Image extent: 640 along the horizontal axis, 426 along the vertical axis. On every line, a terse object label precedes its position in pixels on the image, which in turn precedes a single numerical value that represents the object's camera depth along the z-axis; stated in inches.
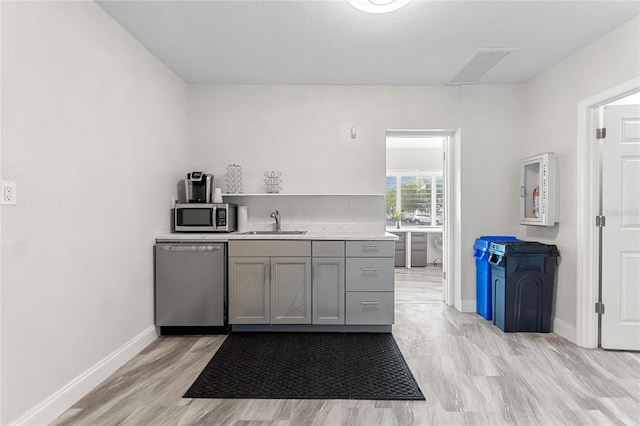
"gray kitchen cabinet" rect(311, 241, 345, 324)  139.6
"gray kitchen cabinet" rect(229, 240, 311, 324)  139.2
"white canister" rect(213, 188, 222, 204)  156.2
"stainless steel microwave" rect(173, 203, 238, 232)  145.0
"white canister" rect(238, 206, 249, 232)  161.8
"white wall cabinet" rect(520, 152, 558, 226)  139.9
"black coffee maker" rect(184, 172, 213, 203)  152.5
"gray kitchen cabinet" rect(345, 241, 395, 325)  139.6
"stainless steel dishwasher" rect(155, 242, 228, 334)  135.6
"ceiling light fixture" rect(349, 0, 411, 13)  93.9
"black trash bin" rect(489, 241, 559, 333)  140.5
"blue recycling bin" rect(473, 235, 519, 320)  154.8
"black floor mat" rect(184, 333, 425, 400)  95.4
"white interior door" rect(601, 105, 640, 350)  122.0
